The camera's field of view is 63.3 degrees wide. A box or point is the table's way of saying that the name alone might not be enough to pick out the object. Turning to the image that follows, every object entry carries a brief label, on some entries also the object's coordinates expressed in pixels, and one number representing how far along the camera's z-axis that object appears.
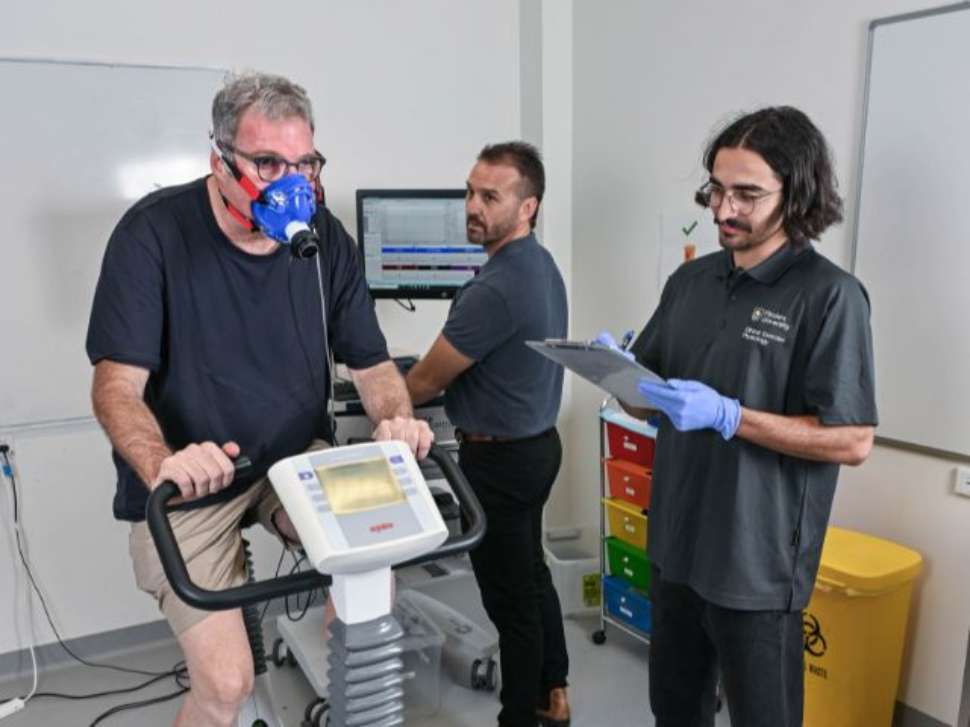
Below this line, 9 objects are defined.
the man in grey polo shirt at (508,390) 2.21
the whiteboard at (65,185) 2.72
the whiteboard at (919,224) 2.07
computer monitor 2.89
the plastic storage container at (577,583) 3.22
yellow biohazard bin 2.10
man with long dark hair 1.50
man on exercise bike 1.45
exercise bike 1.04
